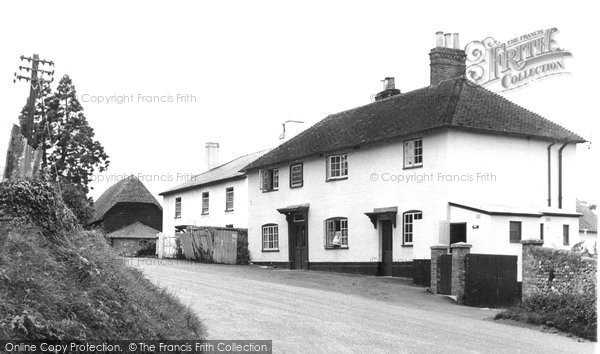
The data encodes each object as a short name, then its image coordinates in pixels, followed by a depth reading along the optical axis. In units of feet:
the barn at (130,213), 188.03
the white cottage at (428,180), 88.22
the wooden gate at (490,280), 71.36
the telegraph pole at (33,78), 116.16
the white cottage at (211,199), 141.49
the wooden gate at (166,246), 138.51
